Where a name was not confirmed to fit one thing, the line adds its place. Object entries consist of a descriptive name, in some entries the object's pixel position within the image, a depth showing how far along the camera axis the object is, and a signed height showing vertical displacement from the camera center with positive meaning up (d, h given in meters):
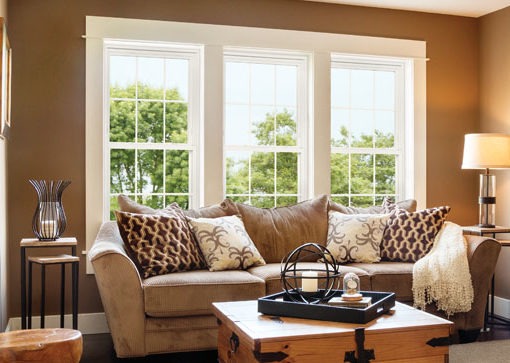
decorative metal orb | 2.98 -0.55
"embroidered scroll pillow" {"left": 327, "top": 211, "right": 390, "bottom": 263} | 4.53 -0.42
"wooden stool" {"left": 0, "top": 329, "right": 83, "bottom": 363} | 2.41 -0.68
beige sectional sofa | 3.61 -0.69
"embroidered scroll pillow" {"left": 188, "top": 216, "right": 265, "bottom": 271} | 4.14 -0.44
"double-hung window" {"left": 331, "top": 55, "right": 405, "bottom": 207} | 5.36 +0.47
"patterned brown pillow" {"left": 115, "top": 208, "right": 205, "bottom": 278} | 3.95 -0.42
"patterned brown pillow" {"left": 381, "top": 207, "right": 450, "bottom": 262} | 4.51 -0.40
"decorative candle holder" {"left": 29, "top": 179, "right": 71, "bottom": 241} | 3.87 -0.23
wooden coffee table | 2.58 -0.70
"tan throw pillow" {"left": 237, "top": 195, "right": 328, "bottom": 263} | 4.58 -0.34
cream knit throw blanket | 4.01 -0.67
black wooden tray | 2.76 -0.60
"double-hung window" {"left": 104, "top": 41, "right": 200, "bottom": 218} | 4.82 +0.48
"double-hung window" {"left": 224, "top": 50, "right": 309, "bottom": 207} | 5.09 +0.48
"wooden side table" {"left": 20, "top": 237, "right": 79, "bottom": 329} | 3.74 -0.49
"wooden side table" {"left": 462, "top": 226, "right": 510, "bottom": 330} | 4.75 -0.39
